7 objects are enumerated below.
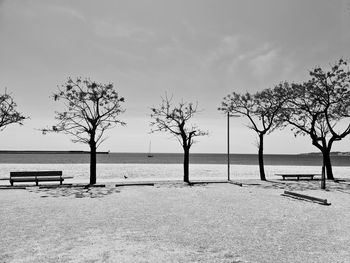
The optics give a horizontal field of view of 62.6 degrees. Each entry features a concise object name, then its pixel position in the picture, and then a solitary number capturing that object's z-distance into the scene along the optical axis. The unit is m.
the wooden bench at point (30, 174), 18.78
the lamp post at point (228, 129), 24.76
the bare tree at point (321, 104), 23.05
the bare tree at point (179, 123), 24.56
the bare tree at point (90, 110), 21.12
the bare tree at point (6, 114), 20.19
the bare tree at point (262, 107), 25.30
